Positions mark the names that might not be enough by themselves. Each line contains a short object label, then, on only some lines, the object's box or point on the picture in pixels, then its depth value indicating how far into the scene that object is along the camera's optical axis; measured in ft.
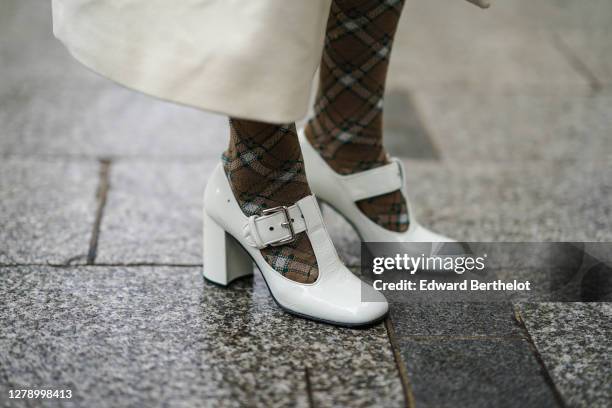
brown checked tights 5.28
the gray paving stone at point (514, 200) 6.13
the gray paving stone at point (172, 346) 5.01
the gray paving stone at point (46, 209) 5.81
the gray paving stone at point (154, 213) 5.85
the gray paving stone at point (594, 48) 8.13
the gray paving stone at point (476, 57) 7.86
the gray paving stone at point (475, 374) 5.02
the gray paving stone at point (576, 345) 5.08
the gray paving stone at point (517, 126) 6.94
